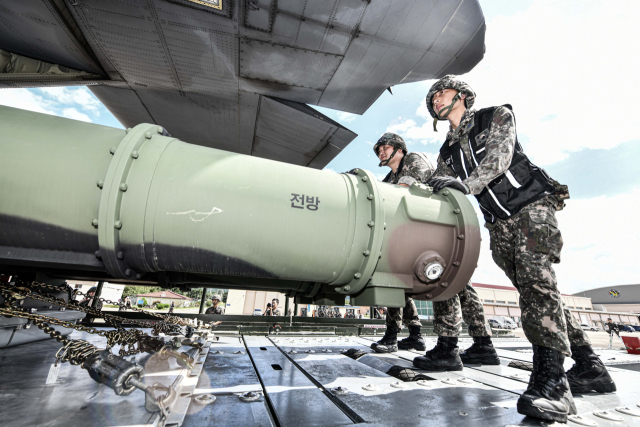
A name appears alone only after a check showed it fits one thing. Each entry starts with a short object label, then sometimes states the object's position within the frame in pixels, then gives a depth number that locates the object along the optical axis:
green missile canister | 1.17
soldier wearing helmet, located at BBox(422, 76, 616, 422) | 1.39
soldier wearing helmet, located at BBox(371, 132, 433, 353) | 2.94
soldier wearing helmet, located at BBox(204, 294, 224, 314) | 6.35
